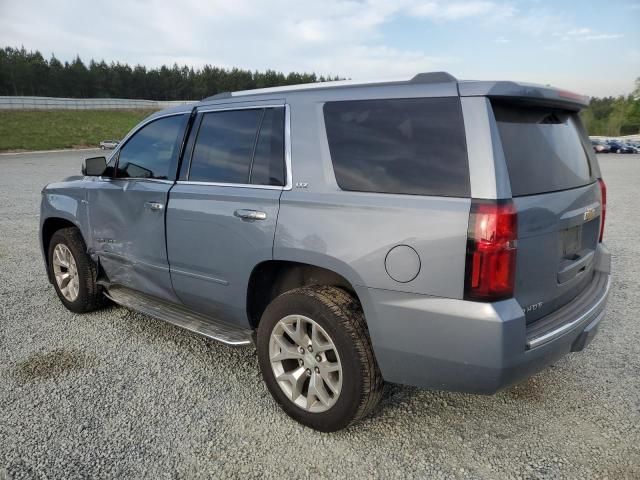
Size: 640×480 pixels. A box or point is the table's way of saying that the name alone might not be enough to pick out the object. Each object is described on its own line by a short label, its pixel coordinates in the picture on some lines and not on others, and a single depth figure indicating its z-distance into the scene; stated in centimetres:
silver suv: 214
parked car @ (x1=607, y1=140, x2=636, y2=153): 4199
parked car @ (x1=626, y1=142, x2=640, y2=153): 4209
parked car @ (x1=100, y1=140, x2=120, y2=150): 3450
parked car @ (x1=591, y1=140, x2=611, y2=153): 4156
